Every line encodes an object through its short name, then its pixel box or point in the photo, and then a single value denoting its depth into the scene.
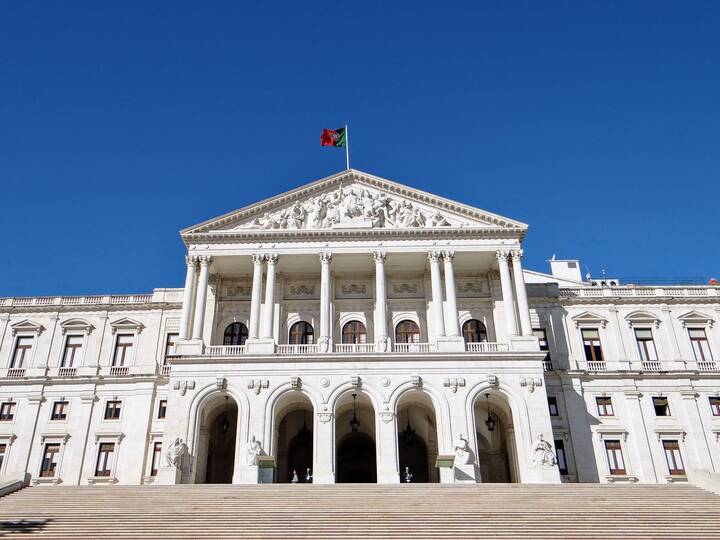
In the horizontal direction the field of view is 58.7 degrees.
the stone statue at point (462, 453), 33.59
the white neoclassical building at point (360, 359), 37.00
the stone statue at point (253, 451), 33.97
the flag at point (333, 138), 45.28
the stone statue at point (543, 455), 33.88
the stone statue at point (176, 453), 33.91
